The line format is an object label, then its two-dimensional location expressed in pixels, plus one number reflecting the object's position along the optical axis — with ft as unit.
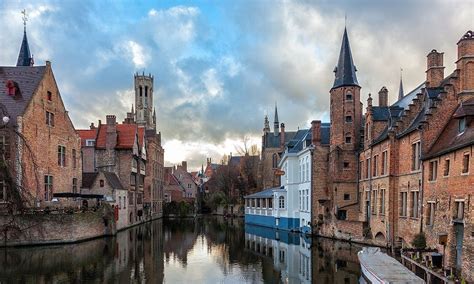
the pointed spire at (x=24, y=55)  158.07
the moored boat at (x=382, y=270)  49.39
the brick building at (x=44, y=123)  108.17
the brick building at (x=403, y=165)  62.13
